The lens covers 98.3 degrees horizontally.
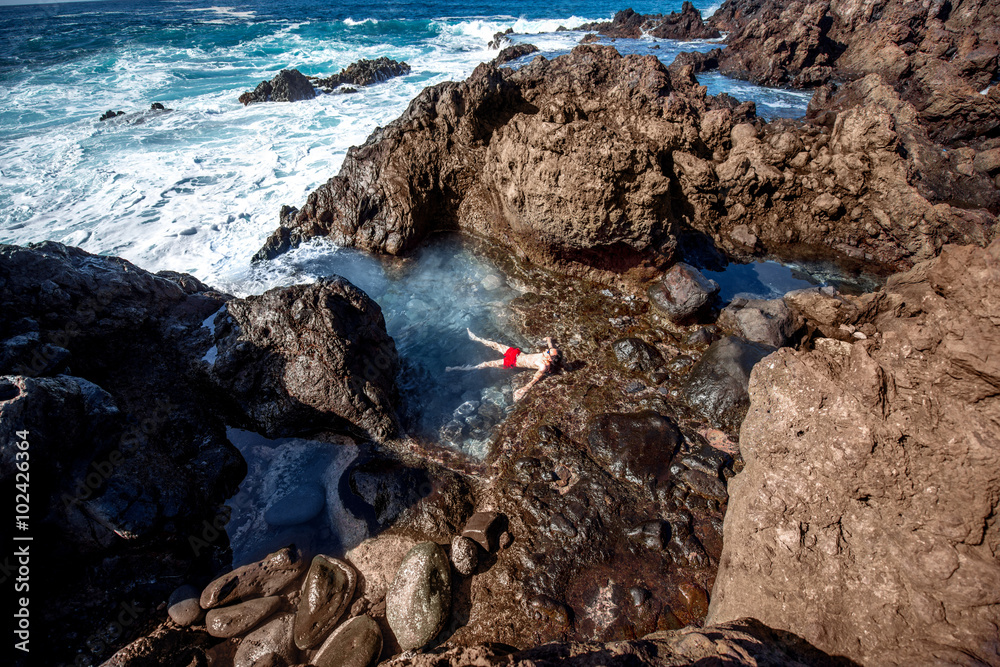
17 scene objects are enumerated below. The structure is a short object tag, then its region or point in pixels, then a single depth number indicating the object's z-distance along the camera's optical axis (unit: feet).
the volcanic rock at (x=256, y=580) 13.03
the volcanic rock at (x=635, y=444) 15.66
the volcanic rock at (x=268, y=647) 11.75
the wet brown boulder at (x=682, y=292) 21.31
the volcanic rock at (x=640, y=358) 19.48
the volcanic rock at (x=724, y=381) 17.40
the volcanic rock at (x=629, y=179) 22.47
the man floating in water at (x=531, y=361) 19.34
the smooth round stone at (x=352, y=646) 11.52
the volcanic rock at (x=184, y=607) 12.75
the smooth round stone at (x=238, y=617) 12.44
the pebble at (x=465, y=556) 13.44
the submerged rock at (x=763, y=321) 19.56
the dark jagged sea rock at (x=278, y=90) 61.87
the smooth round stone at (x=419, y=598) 12.03
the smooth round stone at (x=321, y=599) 12.25
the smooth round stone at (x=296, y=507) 15.05
